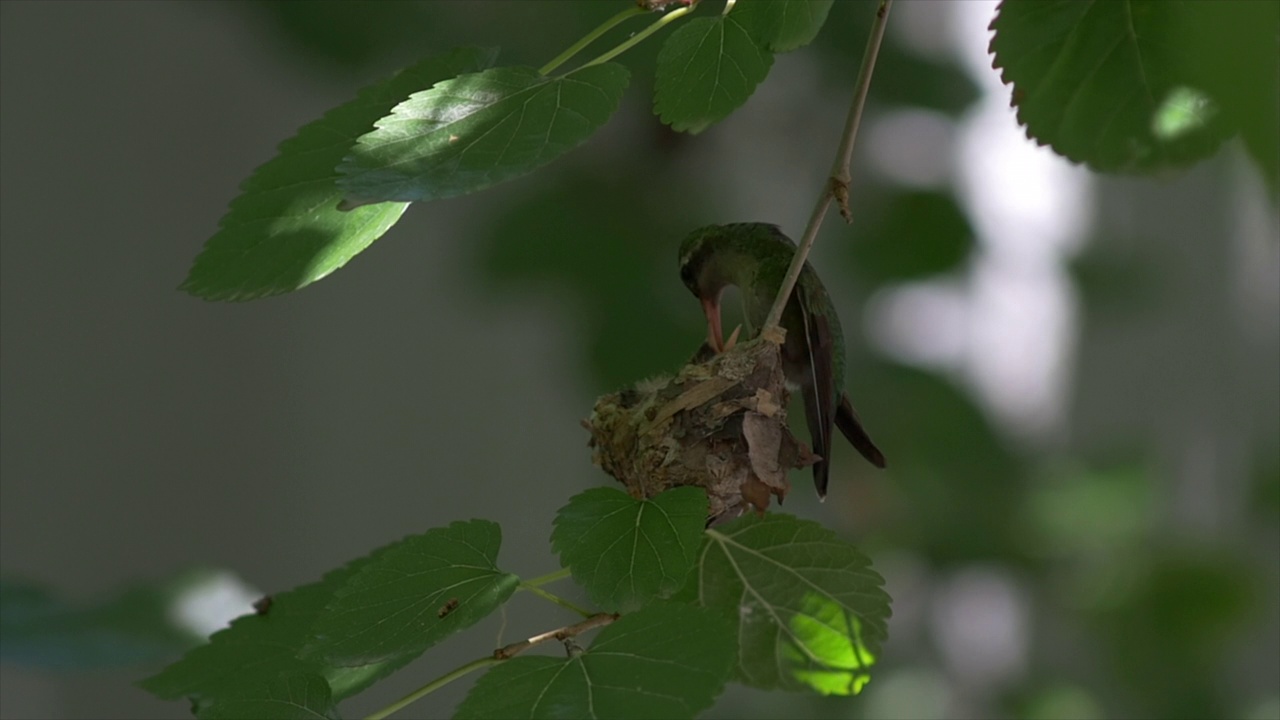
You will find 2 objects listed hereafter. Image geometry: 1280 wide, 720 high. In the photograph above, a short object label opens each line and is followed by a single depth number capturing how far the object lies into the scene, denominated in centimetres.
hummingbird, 311
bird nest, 311
